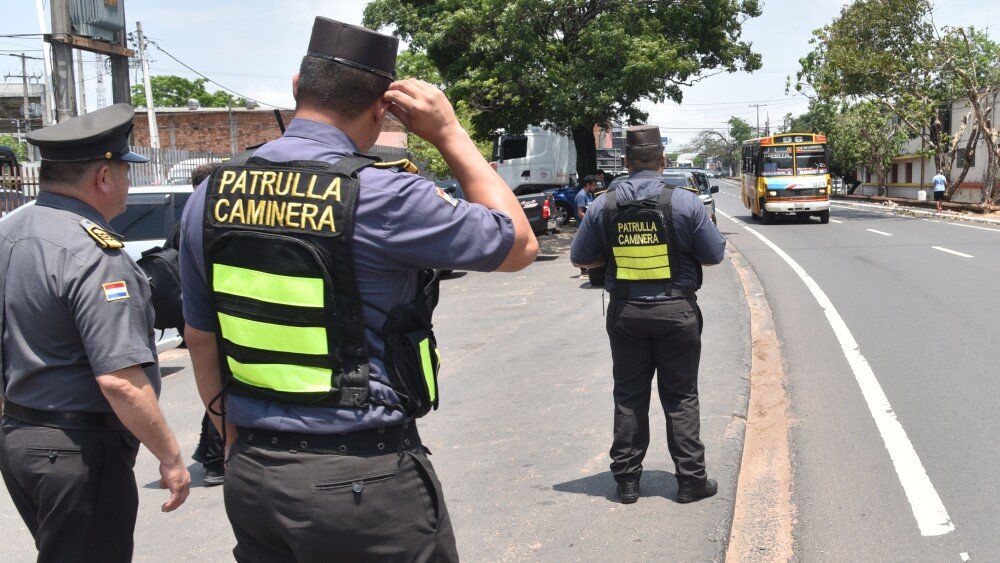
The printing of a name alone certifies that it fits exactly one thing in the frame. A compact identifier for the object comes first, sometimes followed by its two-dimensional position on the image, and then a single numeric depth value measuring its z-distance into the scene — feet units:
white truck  99.14
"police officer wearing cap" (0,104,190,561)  9.20
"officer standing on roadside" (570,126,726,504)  16.22
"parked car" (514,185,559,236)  65.67
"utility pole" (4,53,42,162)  148.84
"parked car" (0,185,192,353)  35.29
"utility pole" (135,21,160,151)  115.40
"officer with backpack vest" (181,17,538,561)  6.89
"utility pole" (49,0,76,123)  45.86
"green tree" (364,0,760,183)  70.28
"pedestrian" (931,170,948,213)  121.39
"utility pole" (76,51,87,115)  105.29
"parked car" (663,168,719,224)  77.26
